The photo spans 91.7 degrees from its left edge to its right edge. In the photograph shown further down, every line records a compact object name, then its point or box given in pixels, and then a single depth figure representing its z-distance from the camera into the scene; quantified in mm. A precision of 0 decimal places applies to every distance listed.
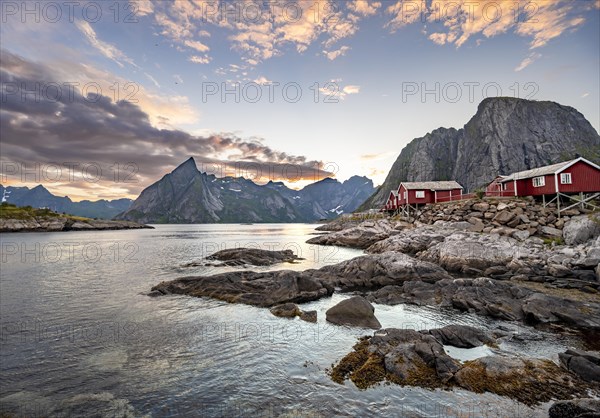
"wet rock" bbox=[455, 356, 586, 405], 11141
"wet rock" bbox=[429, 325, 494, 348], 15672
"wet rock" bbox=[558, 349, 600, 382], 11763
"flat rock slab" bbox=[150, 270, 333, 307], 26059
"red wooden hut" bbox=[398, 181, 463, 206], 72688
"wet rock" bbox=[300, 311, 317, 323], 20814
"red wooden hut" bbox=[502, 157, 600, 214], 44625
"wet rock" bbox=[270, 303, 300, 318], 22094
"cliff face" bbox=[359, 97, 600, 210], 185125
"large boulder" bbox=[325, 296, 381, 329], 19531
